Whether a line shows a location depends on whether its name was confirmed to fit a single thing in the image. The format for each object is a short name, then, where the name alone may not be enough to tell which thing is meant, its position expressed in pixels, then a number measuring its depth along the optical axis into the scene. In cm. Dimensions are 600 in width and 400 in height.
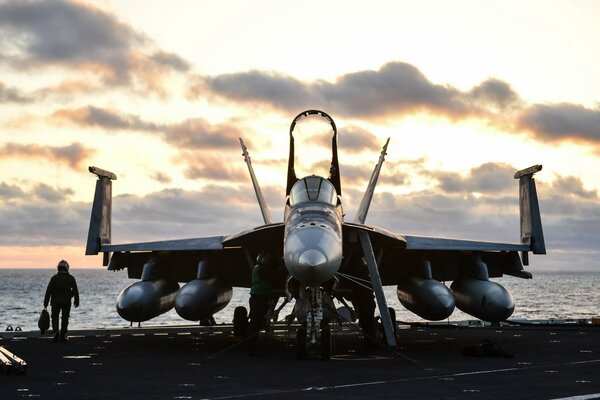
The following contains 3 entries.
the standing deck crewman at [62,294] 1756
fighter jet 1378
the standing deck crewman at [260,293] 1478
